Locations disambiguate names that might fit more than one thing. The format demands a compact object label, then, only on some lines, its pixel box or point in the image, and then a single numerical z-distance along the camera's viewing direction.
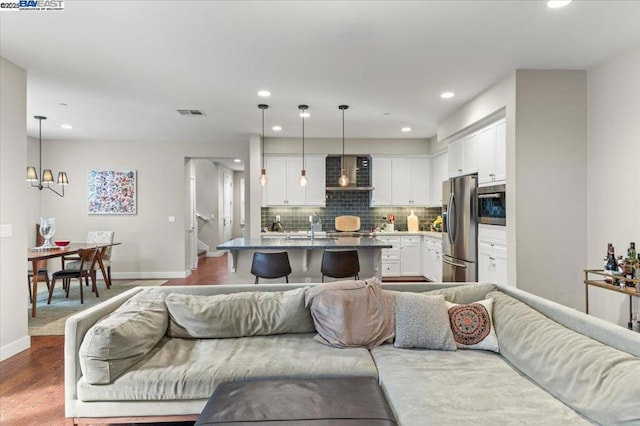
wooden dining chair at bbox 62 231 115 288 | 6.12
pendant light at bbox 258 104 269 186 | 4.88
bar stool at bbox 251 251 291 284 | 3.87
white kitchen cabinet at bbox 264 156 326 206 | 6.98
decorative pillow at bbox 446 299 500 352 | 2.26
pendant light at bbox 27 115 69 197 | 5.10
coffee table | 1.48
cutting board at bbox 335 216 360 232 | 7.21
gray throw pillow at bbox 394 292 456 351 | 2.26
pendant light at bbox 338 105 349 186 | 4.85
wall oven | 3.97
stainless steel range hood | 7.25
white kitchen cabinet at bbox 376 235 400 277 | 6.87
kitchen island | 4.28
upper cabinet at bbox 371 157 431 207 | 7.17
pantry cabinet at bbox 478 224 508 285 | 3.99
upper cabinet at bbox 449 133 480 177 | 4.73
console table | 2.74
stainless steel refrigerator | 4.70
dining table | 4.37
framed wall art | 7.08
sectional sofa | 1.58
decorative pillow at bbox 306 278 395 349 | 2.32
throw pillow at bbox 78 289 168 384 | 1.88
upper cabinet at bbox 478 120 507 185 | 4.02
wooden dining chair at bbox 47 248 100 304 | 5.06
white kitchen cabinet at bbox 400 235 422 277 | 6.90
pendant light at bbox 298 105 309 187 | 4.87
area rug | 4.08
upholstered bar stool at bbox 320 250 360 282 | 3.93
